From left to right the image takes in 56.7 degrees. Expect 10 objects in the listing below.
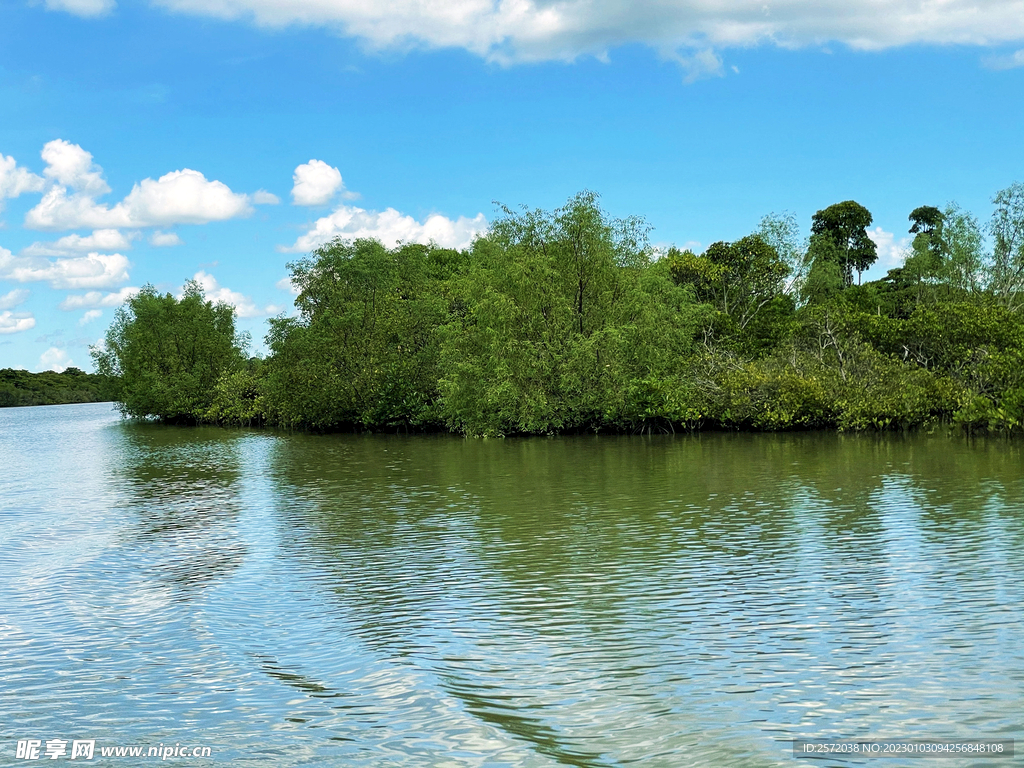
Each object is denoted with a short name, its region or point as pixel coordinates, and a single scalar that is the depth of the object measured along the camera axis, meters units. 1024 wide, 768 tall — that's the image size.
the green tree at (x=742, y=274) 72.94
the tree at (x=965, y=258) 73.06
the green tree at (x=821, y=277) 77.32
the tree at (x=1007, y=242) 71.56
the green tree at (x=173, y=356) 85.69
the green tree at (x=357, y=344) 58.00
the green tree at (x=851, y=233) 91.19
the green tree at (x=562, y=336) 45.88
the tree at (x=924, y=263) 73.69
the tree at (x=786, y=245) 77.88
